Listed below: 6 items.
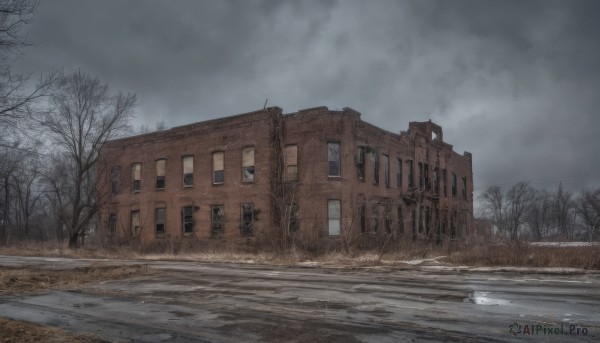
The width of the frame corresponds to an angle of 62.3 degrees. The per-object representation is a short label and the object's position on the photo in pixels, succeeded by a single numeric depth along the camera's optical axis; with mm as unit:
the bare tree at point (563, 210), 88938
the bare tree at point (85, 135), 36781
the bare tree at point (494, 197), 94938
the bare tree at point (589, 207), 80562
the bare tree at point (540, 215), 86606
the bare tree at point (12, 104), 11633
